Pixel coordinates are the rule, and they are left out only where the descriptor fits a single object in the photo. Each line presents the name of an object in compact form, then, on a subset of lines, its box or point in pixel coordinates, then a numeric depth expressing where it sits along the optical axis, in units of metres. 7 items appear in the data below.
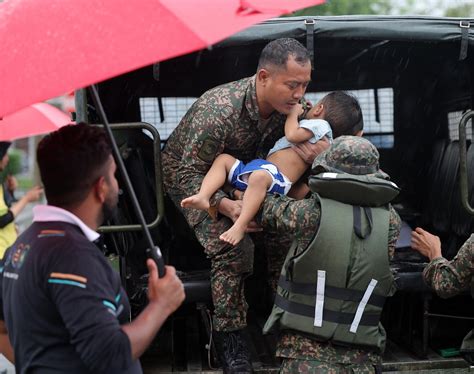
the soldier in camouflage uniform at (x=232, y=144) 4.25
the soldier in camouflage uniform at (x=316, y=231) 3.63
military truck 4.55
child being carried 4.12
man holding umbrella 2.41
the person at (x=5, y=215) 6.74
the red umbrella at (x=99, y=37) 2.28
